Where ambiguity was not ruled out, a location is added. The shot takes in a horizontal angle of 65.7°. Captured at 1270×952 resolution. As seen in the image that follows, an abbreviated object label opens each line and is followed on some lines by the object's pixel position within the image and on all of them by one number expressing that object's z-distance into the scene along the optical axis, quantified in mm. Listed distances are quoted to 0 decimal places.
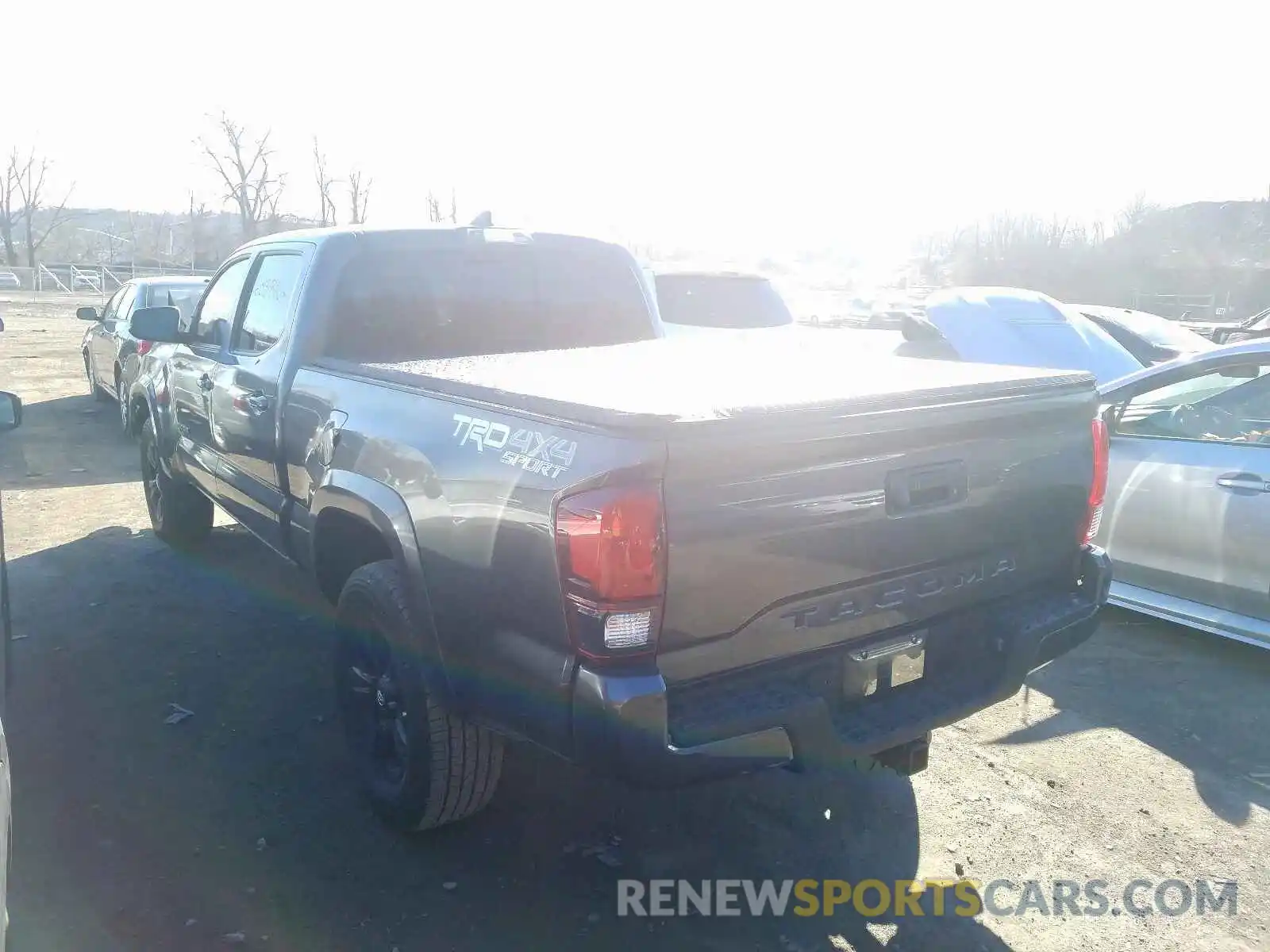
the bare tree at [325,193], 62906
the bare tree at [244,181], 56312
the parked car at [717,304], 9125
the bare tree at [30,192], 64875
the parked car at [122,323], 10207
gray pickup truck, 2414
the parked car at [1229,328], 14445
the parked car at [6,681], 2086
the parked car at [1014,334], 8016
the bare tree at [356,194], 62594
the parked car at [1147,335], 9539
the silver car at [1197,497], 4602
